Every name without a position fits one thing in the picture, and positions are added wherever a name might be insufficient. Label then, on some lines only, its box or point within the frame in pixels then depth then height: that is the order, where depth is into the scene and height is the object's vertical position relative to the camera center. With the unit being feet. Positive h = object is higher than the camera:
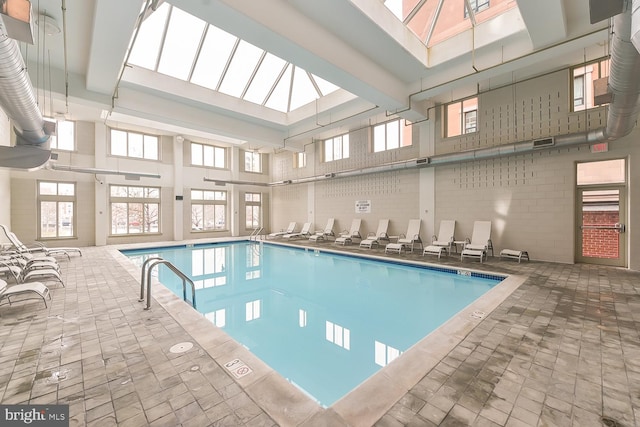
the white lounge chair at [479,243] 21.44 -2.58
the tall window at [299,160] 41.50 +8.35
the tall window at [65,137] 29.65 +8.67
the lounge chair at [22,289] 10.24 -2.97
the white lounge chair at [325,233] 35.71 -2.78
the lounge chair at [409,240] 26.27 -2.70
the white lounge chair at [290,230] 41.63 -2.65
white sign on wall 32.19 +0.82
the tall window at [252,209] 45.16 +0.72
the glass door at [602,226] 18.26 -1.02
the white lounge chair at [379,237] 29.25 -2.68
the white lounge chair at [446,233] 24.18 -1.92
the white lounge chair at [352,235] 32.32 -2.75
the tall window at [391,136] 29.09 +8.72
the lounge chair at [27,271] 13.66 -3.22
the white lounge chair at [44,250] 19.80 -3.05
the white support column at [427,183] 26.45 +2.92
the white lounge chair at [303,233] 39.37 -2.96
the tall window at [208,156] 40.10 +8.99
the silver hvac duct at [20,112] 9.07 +4.72
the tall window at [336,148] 35.22 +8.87
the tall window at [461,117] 24.32 +8.89
